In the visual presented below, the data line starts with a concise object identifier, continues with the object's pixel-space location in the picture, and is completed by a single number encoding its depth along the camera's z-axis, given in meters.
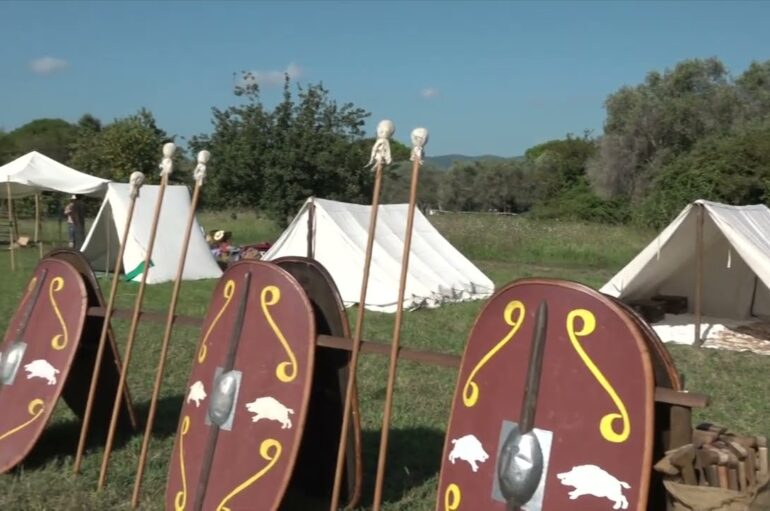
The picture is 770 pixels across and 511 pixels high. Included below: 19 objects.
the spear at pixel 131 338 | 3.91
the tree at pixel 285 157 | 19.55
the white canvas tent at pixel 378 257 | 10.98
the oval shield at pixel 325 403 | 3.60
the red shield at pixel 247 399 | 3.27
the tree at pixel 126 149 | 29.33
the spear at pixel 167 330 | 3.73
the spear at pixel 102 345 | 4.07
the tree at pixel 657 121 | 34.75
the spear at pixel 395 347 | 3.06
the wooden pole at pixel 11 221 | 13.94
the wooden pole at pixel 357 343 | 3.17
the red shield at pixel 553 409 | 2.52
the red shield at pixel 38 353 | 4.05
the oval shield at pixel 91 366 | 4.34
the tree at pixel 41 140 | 42.87
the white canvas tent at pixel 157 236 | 13.43
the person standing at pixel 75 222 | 16.58
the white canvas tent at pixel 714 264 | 8.69
